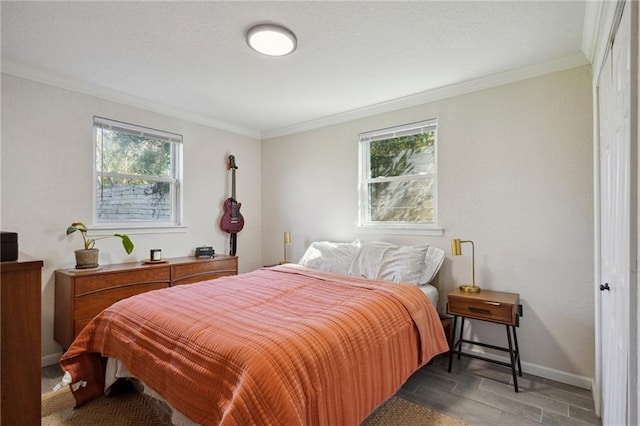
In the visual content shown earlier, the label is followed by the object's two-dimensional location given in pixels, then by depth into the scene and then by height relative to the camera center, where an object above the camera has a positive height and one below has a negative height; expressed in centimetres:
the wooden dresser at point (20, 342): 97 -41
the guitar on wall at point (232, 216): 404 -3
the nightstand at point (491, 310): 228 -75
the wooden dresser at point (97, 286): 252 -65
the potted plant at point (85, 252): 274 -34
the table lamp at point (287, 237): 394 -30
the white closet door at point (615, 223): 114 -5
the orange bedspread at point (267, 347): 131 -69
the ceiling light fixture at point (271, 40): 201 +119
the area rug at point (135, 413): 189 -127
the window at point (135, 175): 313 +43
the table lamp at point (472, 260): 261 -42
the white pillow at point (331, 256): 316 -45
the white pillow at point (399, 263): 276 -46
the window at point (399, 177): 316 +40
